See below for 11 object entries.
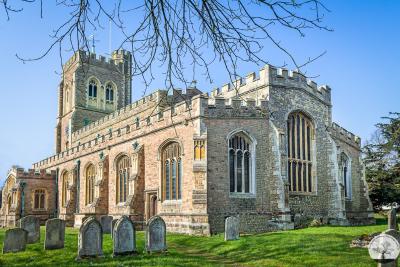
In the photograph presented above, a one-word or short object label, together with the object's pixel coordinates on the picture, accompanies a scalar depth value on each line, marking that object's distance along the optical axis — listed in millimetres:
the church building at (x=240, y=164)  18859
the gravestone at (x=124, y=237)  11734
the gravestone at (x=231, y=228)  14625
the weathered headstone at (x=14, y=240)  12883
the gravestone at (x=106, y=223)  18828
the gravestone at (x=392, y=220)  12977
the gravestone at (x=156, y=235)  12172
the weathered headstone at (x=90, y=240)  11492
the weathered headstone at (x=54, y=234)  13500
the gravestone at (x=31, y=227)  15464
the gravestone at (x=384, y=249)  6469
